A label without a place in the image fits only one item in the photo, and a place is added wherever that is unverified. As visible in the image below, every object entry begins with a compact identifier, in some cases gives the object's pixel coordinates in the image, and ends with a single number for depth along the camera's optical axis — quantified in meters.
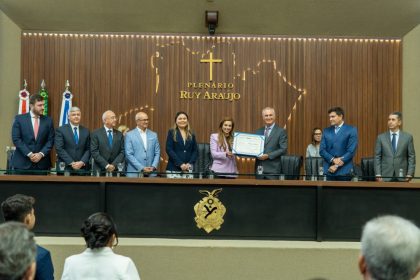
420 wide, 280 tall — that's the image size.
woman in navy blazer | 6.93
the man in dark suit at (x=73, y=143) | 6.74
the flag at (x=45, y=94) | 10.20
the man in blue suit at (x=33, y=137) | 6.74
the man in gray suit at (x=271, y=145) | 6.83
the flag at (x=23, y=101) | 9.95
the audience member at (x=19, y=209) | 3.54
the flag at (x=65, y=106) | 10.15
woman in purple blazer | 6.89
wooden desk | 6.25
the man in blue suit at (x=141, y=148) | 6.85
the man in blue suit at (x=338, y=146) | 6.78
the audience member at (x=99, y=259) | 3.41
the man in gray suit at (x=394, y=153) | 6.97
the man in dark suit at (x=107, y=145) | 6.77
